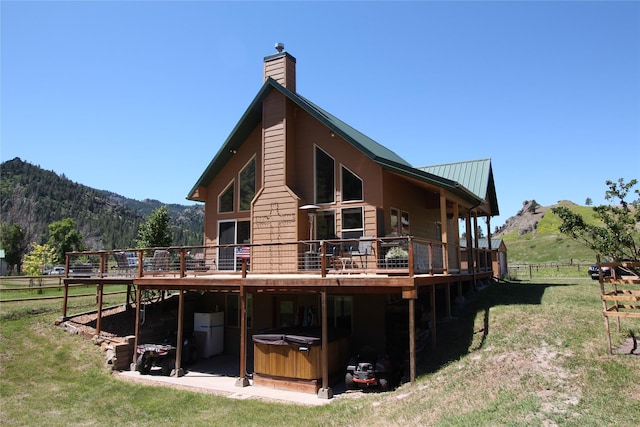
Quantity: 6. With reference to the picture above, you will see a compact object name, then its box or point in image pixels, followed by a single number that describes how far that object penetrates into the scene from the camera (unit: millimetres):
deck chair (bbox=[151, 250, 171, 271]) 15205
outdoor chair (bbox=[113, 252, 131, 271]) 15925
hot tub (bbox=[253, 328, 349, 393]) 11102
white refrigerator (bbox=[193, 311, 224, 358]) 15953
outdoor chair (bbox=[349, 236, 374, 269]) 12892
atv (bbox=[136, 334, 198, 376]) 13406
